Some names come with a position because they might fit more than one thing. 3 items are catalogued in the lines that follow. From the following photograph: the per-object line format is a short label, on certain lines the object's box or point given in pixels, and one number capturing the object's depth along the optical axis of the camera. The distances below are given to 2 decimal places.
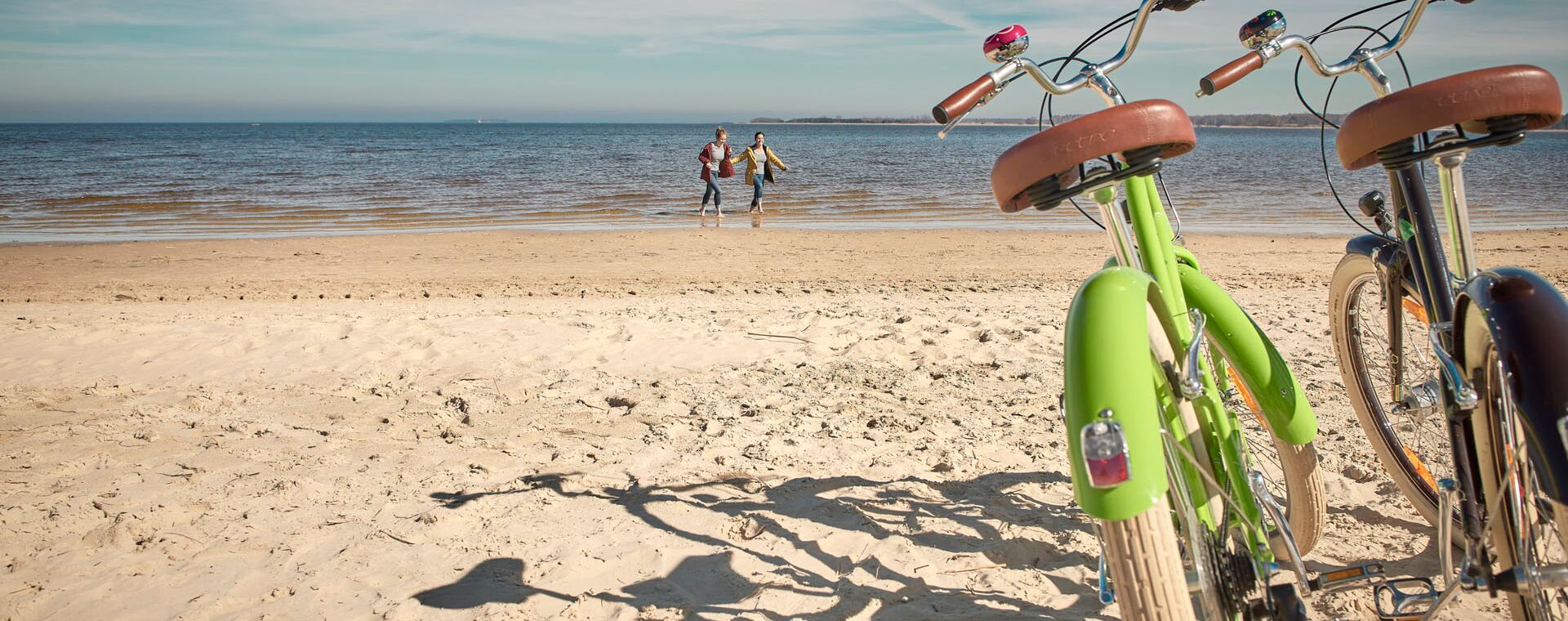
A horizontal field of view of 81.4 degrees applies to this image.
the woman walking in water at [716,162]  15.34
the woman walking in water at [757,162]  16.03
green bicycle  1.49
